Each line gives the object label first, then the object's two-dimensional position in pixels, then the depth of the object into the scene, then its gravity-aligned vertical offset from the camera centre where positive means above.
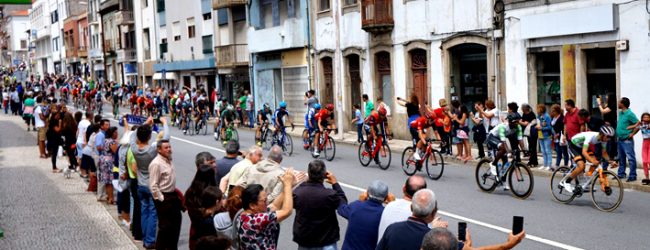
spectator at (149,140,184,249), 9.64 -1.33
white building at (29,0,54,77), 101.50 +6.53
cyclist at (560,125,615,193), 13.04 -1.33
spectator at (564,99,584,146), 17.33 -1.07
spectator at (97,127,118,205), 12.99 -1.24
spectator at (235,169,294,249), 6.71 -1.15
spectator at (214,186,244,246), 7.21 -1.18
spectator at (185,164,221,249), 8.12 -1.12
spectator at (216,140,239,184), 10.05 -0.96
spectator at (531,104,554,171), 18.05 -1.42
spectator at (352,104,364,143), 25.34 -1.41
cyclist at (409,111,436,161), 17.36 -1.25
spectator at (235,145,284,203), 8.70 -0.99
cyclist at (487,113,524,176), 14.68 -1.26
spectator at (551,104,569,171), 17.85 -1.41
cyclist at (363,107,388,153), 19.09 -1.07
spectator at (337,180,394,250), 6.86 -1.17
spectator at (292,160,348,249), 7.50 -1.20
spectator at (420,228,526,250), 4.94 -1.00
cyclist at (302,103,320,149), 21.94 -1.10
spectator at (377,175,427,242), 6.54 -1.05
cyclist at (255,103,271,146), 23.50 -1.15
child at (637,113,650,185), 15.58 -1.34
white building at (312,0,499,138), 23.67 +0.76
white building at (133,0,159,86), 55.90 +3.35
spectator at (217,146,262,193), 9.18 -0.96
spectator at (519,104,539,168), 18.56 -1.34
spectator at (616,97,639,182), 15.79 -1.34
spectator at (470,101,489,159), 19.94 -1.39
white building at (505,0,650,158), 17.88 +0.40
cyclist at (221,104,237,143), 24.89 -1.09
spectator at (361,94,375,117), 26.73 -0.98
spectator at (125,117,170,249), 10.19 -1.11
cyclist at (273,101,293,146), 22.16 -0.99
